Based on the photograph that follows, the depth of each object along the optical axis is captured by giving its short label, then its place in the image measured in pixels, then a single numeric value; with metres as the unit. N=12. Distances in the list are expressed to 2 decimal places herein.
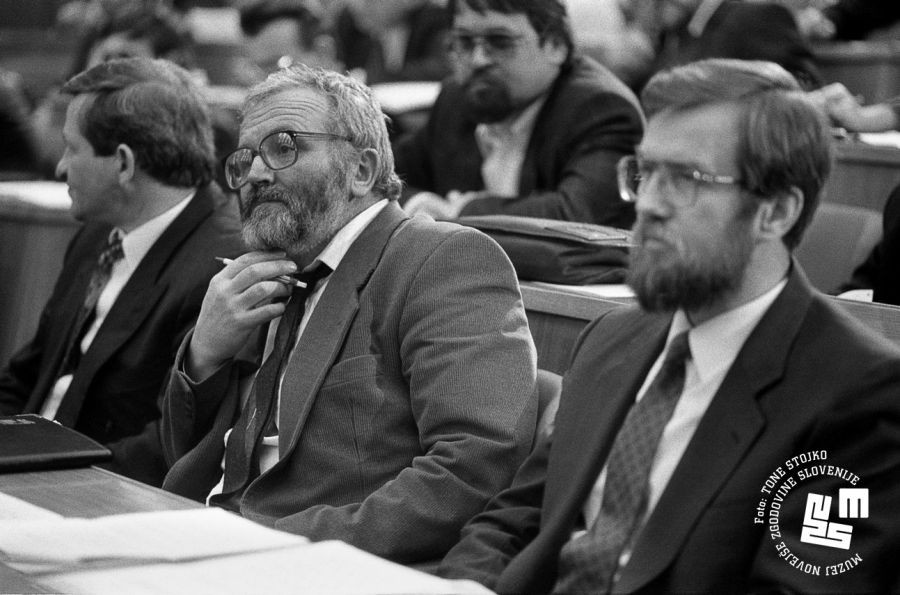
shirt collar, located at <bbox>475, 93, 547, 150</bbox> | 7.95
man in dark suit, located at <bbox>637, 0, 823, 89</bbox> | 8.76
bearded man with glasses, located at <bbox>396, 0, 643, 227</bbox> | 7.48
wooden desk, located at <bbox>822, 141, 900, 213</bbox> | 7.80
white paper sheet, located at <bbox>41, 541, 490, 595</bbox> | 2.92
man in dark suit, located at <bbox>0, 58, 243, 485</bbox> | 5.89
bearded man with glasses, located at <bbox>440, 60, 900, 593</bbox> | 3.02
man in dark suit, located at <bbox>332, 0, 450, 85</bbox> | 12.80
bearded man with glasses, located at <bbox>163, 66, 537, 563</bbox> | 4.09
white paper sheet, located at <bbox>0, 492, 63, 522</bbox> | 3.57
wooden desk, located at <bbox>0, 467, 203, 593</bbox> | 3.76
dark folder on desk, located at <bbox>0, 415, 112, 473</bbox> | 4.14
